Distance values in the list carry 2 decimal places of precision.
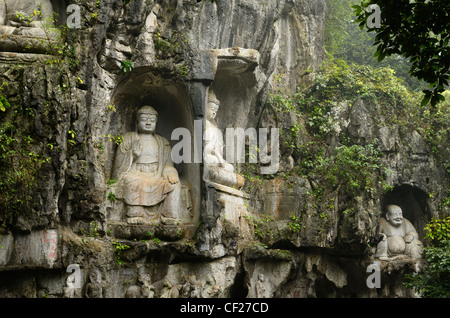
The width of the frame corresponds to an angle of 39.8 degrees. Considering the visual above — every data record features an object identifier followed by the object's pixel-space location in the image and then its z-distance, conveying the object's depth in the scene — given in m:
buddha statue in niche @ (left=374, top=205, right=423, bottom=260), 14.95
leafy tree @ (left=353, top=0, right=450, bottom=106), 7.21
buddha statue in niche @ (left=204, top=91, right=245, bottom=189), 12.22
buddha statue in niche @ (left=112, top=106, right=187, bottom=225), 11.55
